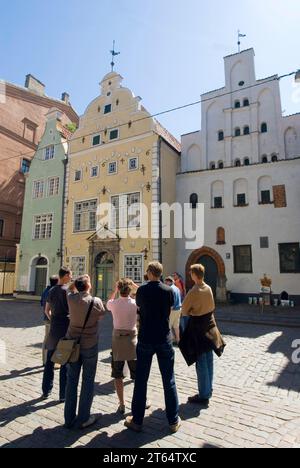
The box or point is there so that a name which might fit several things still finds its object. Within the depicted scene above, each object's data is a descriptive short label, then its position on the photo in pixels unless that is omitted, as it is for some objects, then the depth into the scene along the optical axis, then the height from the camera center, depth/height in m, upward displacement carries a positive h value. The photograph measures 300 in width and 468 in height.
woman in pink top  4.39 -1.03
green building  23.20 +4.58
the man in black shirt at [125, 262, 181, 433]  3.88 -1.05
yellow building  19.23 +5.71
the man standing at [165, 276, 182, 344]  8.03 -1.23
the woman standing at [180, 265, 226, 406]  4.66 -1.06
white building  17.55 +5.54
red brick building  28.41 +12.58
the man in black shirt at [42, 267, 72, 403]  4.98 -0.95
